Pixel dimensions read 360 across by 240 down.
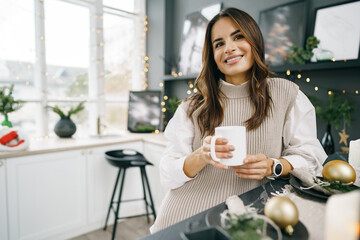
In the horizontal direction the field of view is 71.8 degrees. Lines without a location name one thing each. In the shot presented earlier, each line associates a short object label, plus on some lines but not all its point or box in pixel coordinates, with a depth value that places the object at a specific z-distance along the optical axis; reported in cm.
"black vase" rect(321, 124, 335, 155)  158
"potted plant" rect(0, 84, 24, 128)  206
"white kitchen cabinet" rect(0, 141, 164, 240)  187
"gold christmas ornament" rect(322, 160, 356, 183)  72
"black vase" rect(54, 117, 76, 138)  248
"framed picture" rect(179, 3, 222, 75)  270
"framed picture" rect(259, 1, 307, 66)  191
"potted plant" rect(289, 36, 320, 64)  175
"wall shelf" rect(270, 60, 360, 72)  153
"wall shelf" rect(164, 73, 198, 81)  261
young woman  95
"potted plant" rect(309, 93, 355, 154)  158
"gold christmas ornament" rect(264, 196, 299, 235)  49
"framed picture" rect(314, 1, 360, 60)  163
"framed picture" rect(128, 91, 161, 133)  299
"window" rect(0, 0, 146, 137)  246
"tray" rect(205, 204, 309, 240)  48
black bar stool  205
